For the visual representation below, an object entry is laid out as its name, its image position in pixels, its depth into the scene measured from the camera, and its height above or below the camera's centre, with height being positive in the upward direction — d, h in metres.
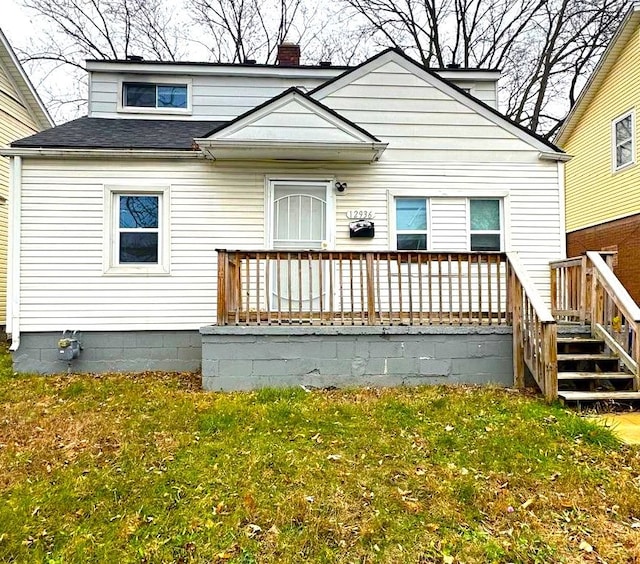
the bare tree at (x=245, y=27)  18.77 +11.87
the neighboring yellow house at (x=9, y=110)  11.05 +5.16
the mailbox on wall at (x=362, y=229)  7.05 +1.08
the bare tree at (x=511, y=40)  17.16 +10.76
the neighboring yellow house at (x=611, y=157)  10.84 +3.89
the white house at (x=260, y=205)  6.68 +1.49
